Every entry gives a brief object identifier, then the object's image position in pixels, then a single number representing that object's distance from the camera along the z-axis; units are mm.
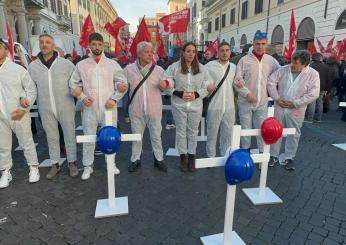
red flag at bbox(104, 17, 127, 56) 9309
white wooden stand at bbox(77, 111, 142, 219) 3059
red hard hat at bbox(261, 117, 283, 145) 3037
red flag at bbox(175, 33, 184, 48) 11562
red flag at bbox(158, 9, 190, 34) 8977
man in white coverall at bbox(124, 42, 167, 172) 3924
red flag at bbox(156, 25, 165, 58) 9547
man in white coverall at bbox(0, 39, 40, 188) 3582
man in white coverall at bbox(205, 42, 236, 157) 3994
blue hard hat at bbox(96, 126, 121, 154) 2887
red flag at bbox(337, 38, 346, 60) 9663
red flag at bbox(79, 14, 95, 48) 8555
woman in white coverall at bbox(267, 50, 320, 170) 4020
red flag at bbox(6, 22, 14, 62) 6203
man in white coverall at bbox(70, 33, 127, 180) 3670
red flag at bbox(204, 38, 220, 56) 9375
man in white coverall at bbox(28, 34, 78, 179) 3721
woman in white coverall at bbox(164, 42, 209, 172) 3865
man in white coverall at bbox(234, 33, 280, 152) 4055
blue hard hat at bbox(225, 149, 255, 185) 2164
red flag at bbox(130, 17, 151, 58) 4867
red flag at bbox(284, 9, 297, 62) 7194
